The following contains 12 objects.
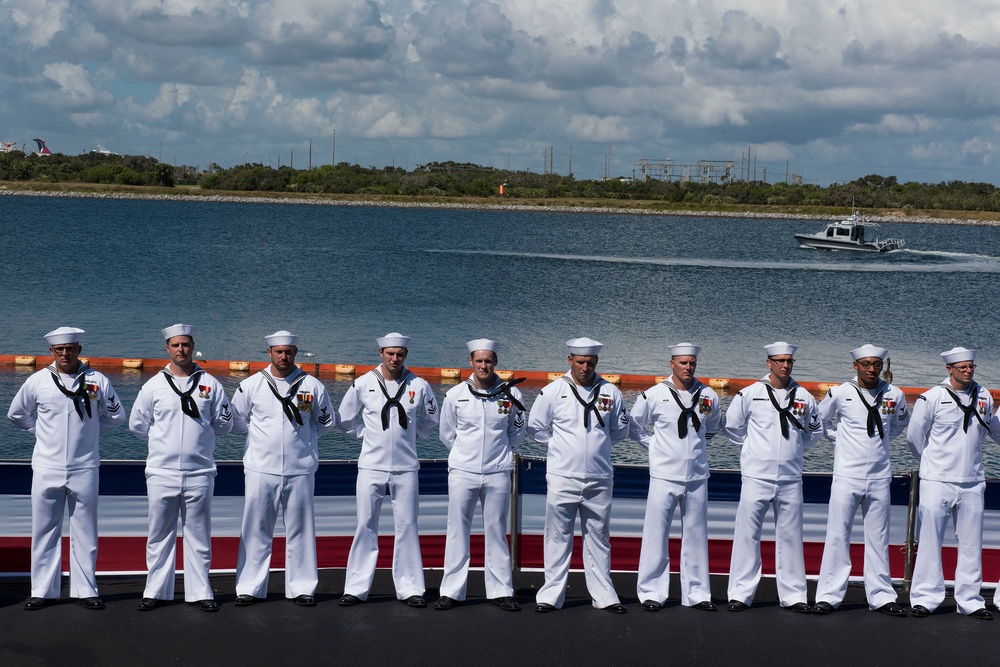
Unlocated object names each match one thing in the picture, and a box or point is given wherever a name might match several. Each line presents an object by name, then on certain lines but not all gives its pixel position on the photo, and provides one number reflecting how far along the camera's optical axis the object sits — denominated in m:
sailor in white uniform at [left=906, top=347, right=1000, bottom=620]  8.60
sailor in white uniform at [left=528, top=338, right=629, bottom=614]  8.52
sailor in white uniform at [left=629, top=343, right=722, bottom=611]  8.62
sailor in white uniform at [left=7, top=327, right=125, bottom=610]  8.23
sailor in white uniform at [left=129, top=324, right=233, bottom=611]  8.25
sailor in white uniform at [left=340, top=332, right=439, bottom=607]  8.54
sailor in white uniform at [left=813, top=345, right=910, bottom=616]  8.64
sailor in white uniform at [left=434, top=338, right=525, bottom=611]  8.53
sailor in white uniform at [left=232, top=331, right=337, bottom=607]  8.38
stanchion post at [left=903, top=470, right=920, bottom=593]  9.12
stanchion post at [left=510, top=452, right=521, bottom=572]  9.21
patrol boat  89.62
